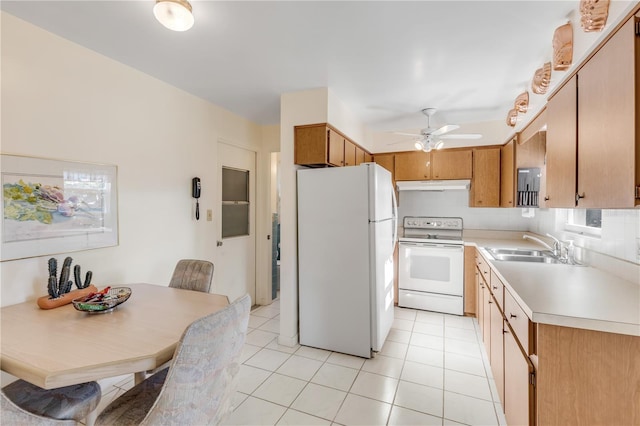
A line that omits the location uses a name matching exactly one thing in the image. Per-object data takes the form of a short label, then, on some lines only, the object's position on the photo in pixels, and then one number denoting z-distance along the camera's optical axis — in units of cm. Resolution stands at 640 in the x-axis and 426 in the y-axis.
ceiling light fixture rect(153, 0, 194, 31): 146
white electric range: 359
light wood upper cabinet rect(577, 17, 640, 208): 111
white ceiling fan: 321
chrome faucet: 249
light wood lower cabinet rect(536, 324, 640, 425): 116
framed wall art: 169
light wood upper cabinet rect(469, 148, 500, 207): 375
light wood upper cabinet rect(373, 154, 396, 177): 427
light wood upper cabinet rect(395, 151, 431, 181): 408
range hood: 378
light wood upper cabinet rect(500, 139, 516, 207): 331
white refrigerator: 263
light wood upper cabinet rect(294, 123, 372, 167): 280
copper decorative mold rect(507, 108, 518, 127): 283
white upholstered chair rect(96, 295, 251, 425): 109
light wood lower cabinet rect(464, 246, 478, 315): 355
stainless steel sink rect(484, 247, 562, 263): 258
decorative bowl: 154
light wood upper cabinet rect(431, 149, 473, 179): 388
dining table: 106
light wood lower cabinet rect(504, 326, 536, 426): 134
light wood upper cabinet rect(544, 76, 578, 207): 161
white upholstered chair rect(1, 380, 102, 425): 110
